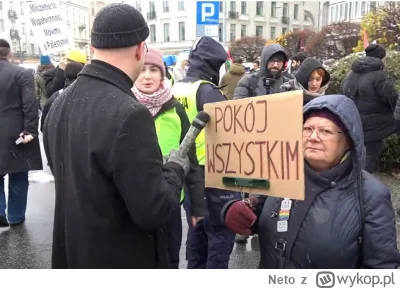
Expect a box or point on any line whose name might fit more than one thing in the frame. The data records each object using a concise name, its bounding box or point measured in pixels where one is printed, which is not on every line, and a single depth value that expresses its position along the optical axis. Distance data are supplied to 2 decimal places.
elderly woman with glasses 1.82
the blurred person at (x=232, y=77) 7.54
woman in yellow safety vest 2.75
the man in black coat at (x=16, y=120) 4.49
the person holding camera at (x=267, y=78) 4.48
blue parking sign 7.08
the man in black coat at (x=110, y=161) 1.53
